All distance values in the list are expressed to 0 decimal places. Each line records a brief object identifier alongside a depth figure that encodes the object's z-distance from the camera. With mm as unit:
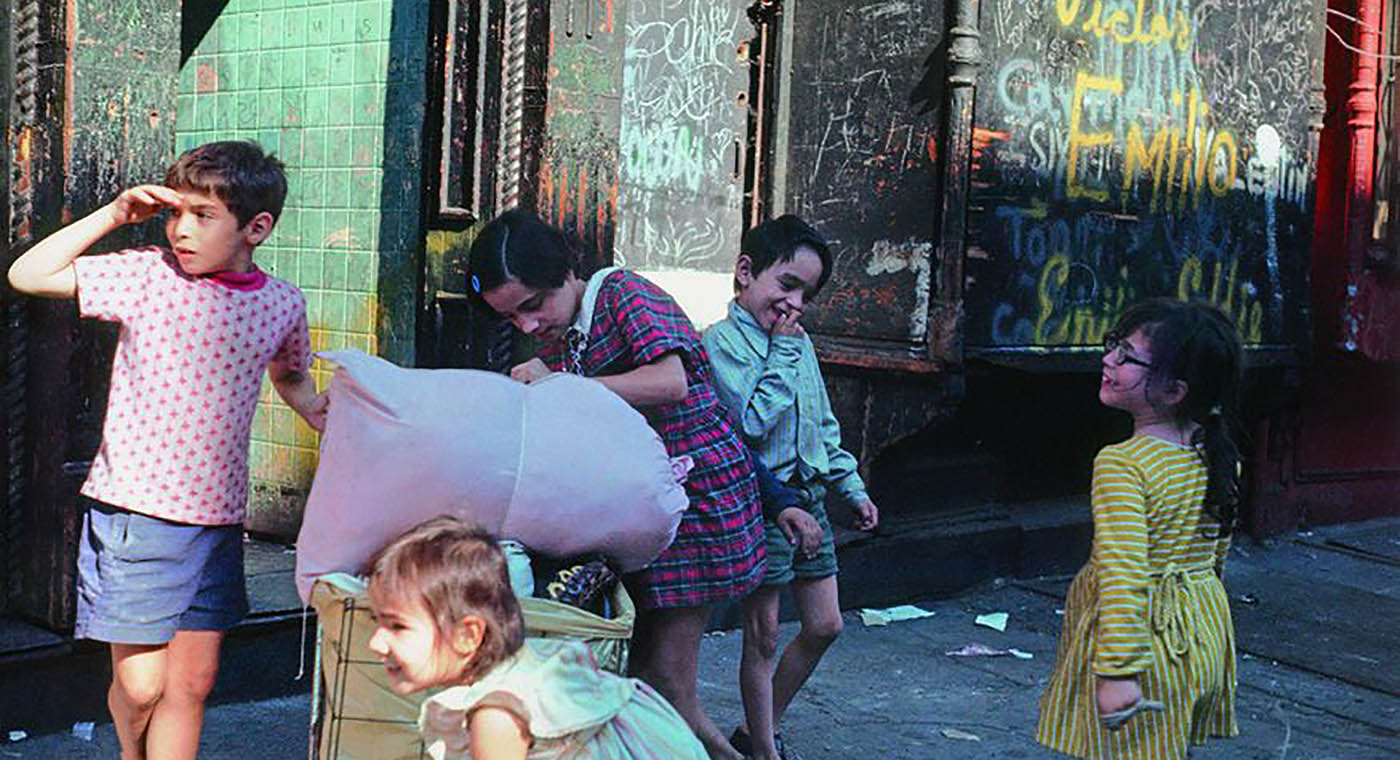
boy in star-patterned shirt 3506
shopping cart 2869
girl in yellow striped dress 3406
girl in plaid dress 3555
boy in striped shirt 4363
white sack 2850
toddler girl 2645
